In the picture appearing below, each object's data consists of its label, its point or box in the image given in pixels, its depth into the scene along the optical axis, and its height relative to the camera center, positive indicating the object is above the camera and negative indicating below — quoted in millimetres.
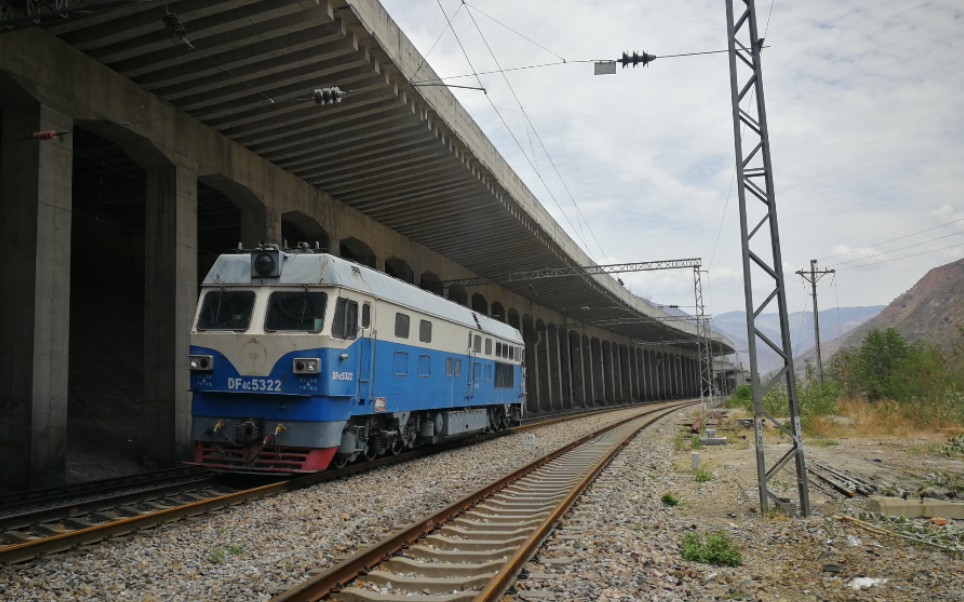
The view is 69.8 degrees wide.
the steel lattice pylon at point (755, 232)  9586 +1930
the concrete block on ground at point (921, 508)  9117 -1892
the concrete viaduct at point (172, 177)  13523 +6768
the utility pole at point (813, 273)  53531 +7420
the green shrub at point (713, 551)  7145 -1860
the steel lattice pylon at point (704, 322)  39788 +3293
